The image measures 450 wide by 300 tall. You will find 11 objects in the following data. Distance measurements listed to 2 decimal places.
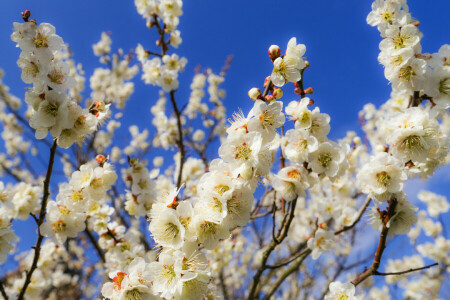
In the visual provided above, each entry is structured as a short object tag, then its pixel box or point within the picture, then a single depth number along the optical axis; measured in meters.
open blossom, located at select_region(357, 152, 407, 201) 0.47
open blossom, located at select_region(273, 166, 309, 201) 0.48
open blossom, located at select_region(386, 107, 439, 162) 0.46
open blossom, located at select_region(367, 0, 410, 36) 0.50
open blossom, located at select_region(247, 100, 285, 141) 0.43
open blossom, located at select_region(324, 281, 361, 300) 0.49
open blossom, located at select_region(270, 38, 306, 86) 0.46
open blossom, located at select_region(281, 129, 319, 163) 0.48
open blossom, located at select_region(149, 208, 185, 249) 0.43
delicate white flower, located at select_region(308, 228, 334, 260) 0.56
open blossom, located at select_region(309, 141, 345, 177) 0.48
